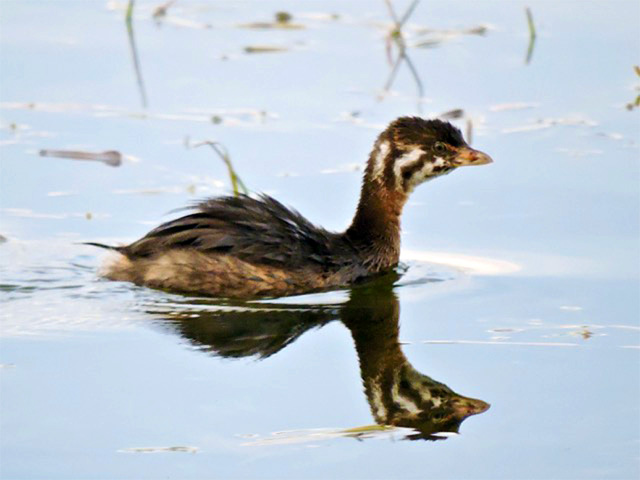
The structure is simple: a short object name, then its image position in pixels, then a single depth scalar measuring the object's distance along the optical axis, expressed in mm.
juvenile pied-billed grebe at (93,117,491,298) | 10031
